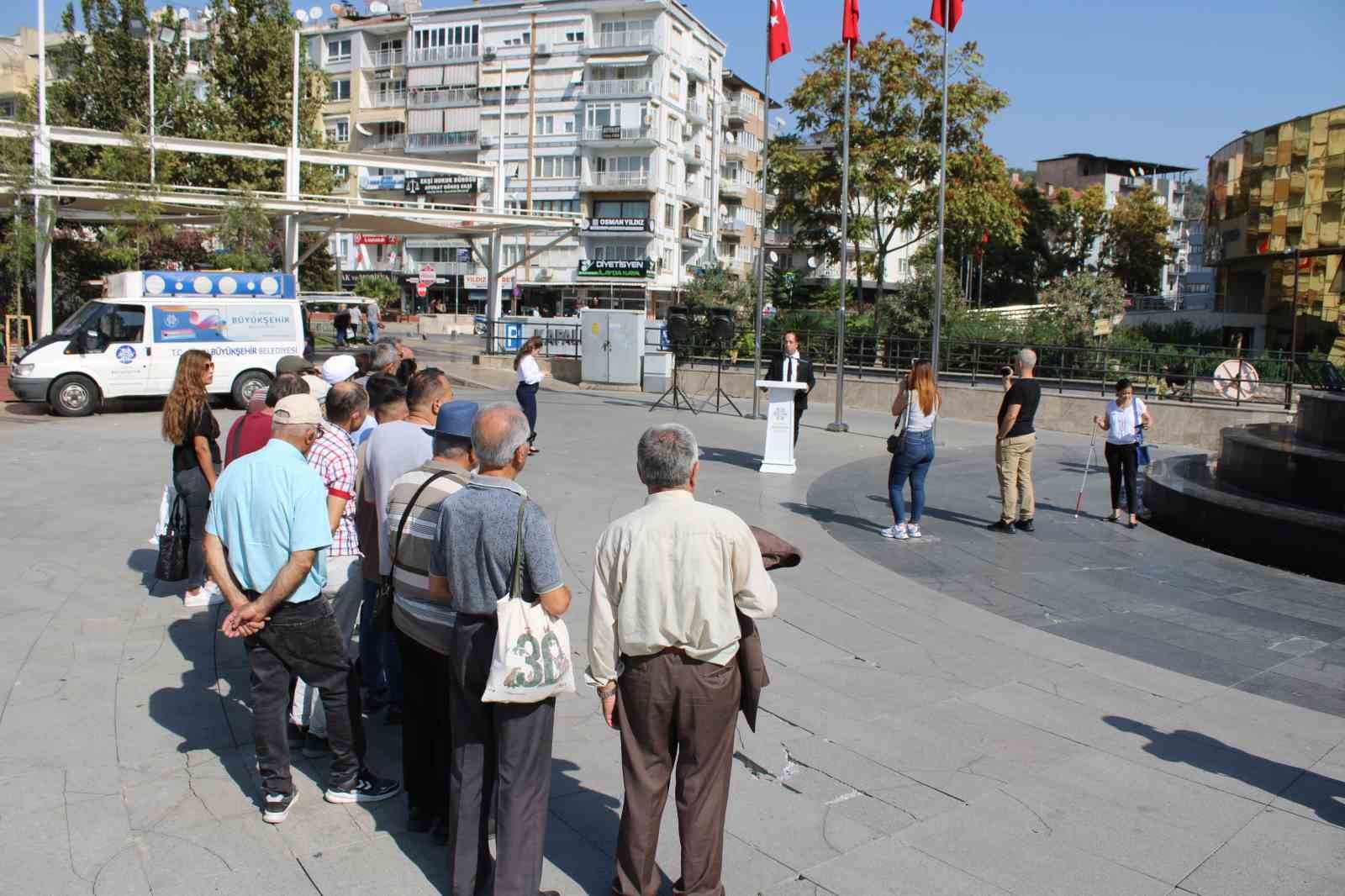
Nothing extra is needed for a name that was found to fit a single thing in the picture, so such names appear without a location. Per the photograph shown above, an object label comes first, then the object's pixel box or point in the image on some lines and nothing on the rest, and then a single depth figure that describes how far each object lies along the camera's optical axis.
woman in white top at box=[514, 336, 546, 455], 14.64
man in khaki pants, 10.16
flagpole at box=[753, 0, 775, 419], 18.75
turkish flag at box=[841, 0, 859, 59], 17.81
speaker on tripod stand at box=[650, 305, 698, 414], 19.47
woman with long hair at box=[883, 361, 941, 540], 9.76
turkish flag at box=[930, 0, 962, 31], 16.48
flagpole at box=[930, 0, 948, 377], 16.03
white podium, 13.77
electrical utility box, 24.14
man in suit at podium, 14.27
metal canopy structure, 23.48
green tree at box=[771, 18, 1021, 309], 29.50
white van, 17.27
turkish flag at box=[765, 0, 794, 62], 18.77
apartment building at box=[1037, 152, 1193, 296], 97.81
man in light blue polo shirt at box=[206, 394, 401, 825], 4.00
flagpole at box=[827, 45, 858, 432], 17.30
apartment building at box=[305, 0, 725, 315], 64.88
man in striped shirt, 3.70
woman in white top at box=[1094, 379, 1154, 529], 10.88
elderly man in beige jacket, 3.33
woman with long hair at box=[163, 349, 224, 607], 6.72
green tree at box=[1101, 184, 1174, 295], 61.03
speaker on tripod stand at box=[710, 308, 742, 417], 18.95
